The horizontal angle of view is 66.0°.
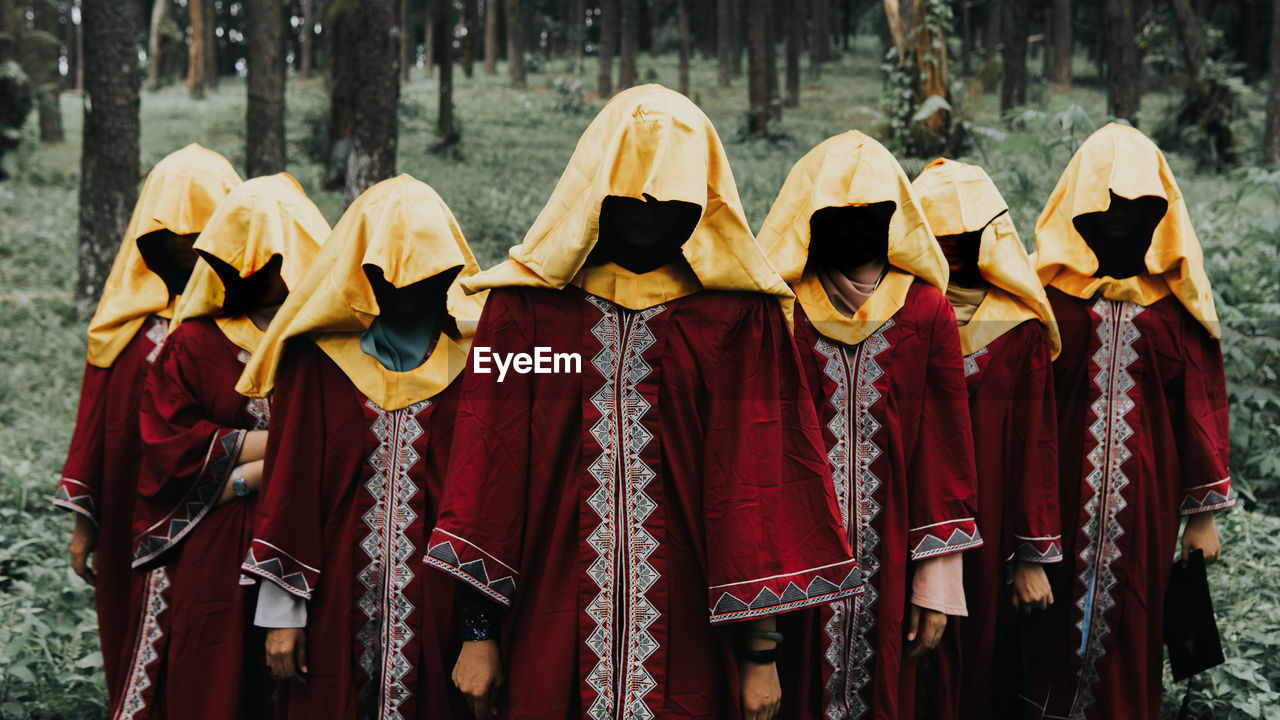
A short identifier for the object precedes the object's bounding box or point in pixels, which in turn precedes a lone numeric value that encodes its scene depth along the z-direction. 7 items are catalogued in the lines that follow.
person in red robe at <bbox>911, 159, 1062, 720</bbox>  3.50
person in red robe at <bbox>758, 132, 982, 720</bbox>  3.14
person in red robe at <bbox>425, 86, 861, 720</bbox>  2.53
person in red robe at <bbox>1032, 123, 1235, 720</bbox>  3.73
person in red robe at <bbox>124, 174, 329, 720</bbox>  3.25
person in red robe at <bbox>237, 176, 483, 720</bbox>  2.98
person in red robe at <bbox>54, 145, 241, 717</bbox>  3.74
